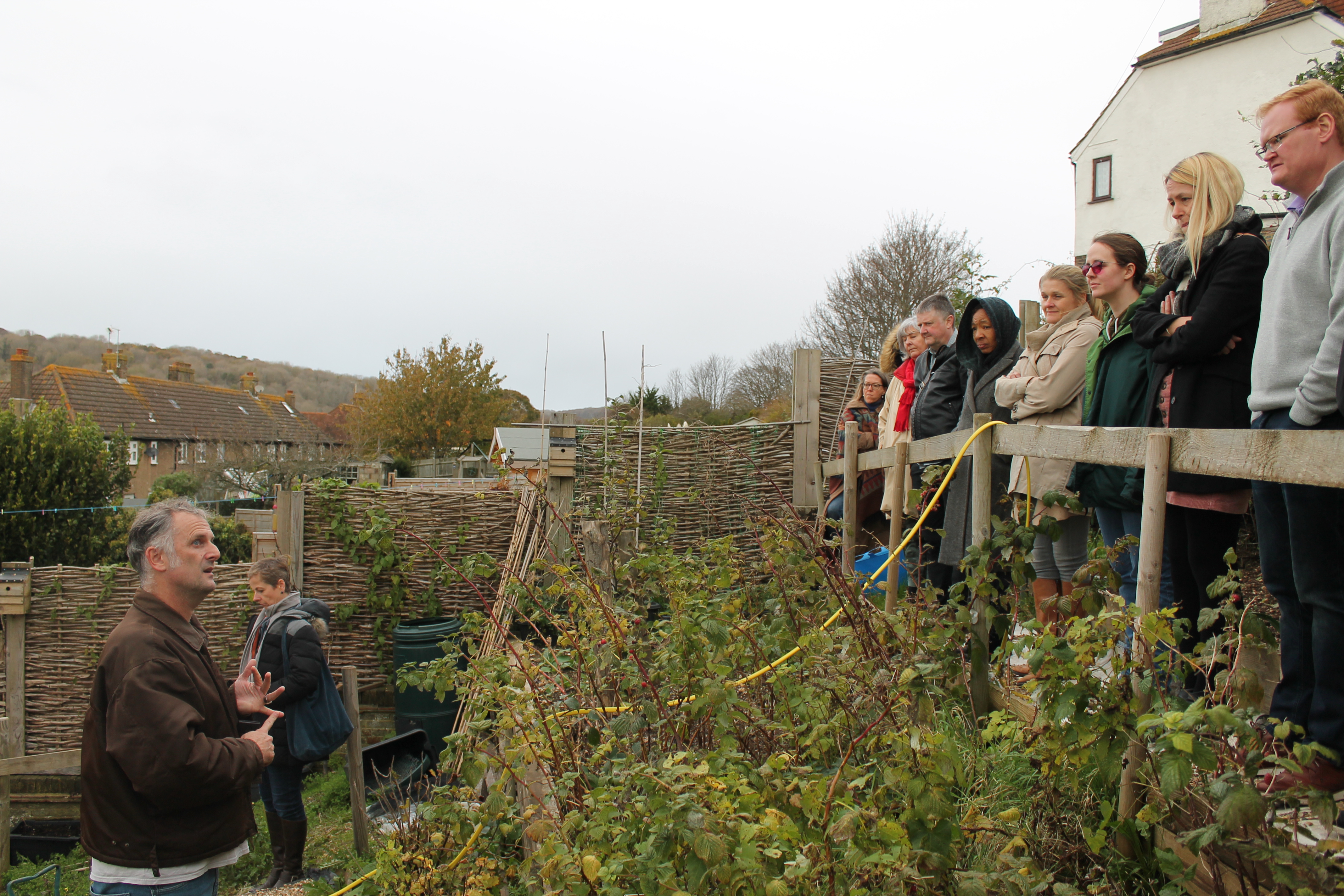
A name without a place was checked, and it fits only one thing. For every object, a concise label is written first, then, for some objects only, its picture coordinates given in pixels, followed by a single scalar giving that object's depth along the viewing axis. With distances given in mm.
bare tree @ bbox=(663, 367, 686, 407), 37938
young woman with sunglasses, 2891
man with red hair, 1911
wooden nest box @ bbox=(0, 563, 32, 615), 6934
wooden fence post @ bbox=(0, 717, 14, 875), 5988
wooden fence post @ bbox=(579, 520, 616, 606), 4328
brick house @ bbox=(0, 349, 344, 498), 32156
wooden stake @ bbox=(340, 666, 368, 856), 5184
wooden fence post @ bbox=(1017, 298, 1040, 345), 6430
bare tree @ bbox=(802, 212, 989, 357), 21188
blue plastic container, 4426
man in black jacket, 4176
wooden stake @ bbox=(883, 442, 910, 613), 3455
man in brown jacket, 2662
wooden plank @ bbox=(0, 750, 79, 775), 5820
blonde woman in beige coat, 3346
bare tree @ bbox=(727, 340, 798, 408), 31312
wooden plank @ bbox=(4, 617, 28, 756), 6887
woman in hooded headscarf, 3988
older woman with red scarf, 5078
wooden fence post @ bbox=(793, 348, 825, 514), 7766
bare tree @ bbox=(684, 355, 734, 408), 41031
